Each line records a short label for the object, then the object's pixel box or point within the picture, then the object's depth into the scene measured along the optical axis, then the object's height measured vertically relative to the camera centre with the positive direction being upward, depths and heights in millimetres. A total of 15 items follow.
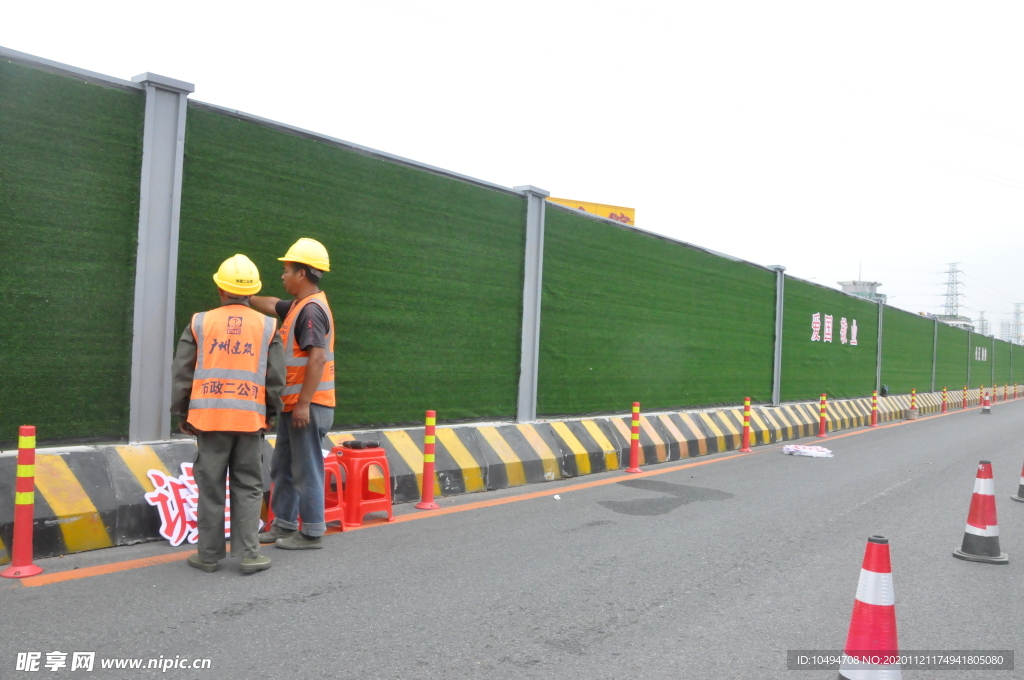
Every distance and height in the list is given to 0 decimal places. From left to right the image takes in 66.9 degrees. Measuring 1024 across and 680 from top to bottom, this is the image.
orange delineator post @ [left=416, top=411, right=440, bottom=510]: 7203 -1125
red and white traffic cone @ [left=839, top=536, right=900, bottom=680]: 3287 -1067
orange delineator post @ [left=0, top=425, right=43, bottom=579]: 4641 -1038
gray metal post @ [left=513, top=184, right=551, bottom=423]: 10258 +664
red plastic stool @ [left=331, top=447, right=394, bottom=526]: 6258 -1103
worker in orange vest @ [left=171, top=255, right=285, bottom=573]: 4949 -433
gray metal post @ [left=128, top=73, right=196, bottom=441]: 6246 +635
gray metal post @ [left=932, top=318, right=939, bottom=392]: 32125 +1299
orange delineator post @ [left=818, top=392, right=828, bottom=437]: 16912 -1306
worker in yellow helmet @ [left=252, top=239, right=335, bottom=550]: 5574 -457
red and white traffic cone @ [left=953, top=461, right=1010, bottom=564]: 6035 -1183
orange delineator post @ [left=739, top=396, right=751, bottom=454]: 13406 -1159
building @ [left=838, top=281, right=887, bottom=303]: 52312 +5772
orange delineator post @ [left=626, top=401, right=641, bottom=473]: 10459 -1137
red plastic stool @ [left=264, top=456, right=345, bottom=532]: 6160 -1236
